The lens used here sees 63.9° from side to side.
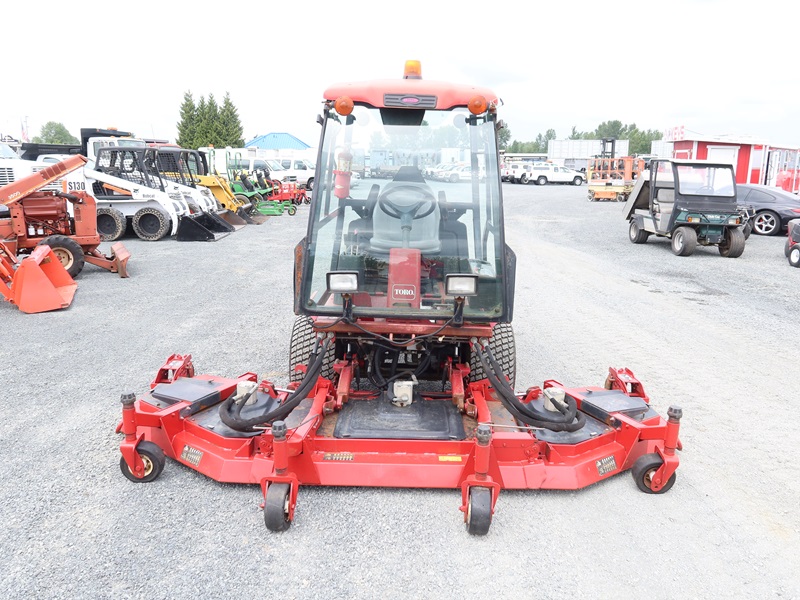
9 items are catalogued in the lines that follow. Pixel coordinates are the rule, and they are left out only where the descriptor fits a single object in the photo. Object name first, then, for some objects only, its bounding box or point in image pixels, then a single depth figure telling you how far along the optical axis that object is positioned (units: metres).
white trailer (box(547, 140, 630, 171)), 55.78
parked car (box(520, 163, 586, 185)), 41.03
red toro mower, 3.40
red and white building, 24.23
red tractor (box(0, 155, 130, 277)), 8.90
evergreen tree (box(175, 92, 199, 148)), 51.99
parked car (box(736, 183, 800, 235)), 15.59
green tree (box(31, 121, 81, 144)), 107.00
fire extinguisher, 4.05
